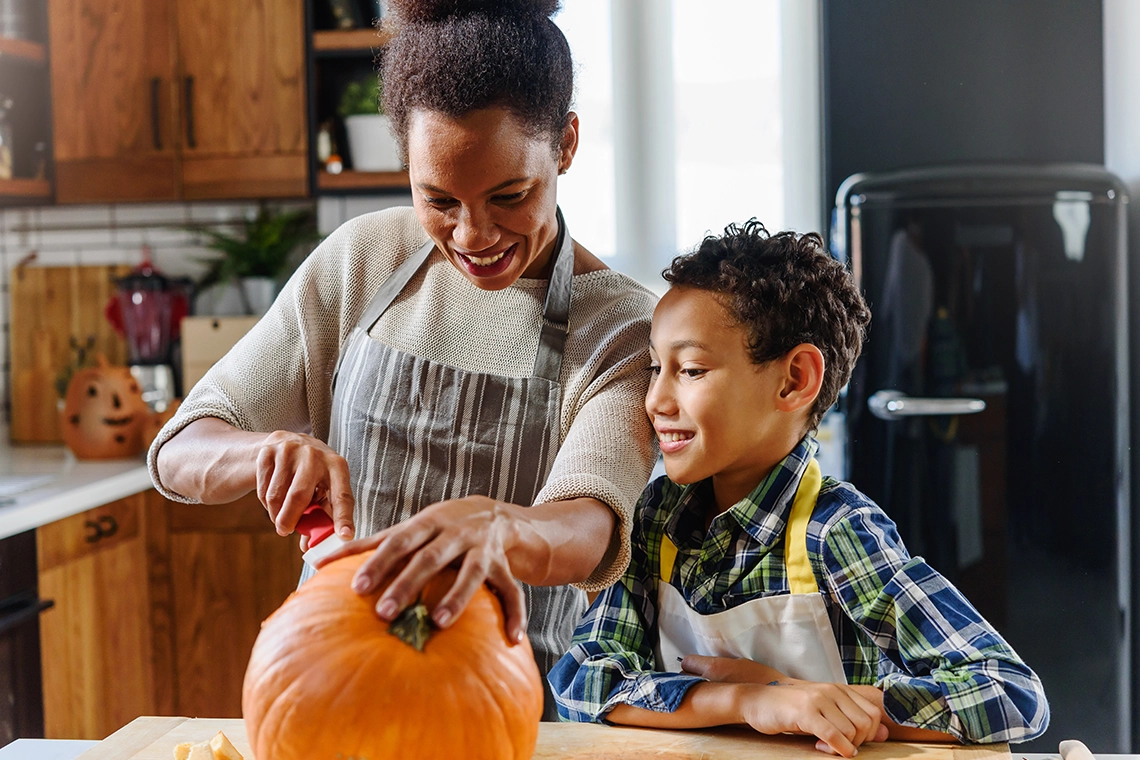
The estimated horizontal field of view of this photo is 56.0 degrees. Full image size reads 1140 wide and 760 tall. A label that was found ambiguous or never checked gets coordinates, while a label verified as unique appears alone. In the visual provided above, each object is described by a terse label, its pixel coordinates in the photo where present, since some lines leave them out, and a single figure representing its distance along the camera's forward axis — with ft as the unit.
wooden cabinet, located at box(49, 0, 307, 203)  8.97
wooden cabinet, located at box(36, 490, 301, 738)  8.14
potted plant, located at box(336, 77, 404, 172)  8.96
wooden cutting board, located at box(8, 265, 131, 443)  9.76
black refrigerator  7.31
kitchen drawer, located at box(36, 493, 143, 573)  7.36
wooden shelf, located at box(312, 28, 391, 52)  8.86
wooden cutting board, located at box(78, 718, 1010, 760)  2.79
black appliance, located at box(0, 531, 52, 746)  6.92
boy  3.01
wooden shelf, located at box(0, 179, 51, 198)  8.74
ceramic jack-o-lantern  8.69
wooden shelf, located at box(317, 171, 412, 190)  9.01
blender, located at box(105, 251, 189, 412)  9.38
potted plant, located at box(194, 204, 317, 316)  9.48
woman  2.99
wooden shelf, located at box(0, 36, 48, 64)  8.60
